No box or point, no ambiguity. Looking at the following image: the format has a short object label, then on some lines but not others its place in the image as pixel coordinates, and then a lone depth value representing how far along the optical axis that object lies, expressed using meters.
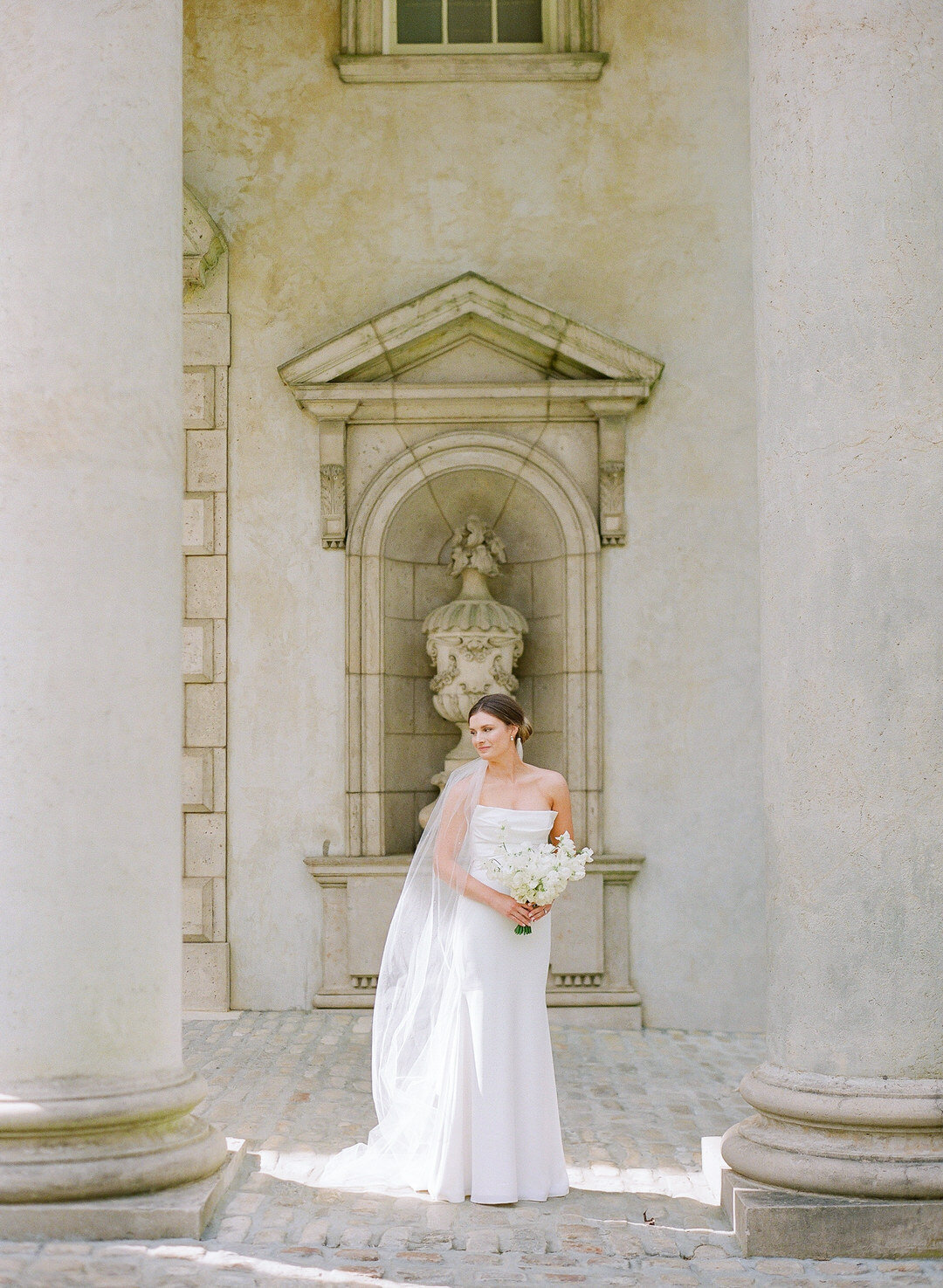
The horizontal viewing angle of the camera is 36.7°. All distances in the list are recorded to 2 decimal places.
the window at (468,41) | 9.16
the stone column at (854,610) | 4.29
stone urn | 8.93
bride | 4.89
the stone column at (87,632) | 4.36
